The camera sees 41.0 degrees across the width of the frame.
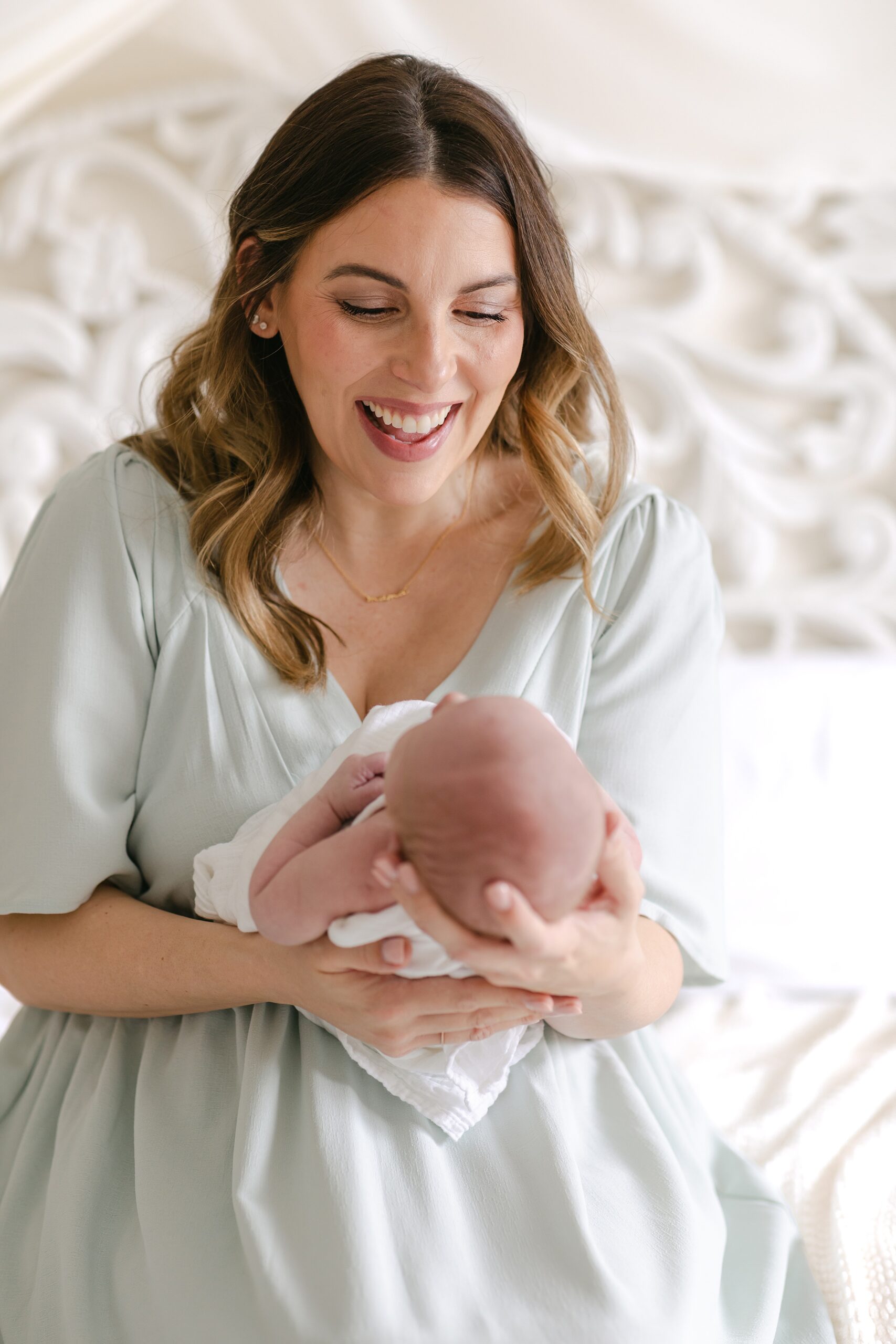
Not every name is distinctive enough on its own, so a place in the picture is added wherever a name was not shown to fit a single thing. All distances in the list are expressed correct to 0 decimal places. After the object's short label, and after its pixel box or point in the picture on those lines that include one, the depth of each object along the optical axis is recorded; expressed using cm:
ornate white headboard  229
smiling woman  109
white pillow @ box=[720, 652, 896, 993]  193
